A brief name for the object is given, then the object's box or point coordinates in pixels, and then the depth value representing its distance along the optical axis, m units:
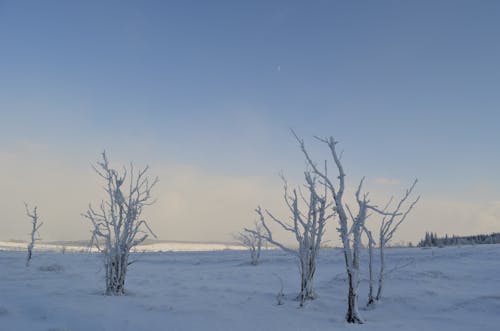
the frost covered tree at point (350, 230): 6.28
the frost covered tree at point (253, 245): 22.81
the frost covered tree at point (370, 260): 7.60
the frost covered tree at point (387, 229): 7.87
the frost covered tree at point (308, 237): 8.14
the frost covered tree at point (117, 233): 9.21
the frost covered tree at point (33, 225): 22.56
